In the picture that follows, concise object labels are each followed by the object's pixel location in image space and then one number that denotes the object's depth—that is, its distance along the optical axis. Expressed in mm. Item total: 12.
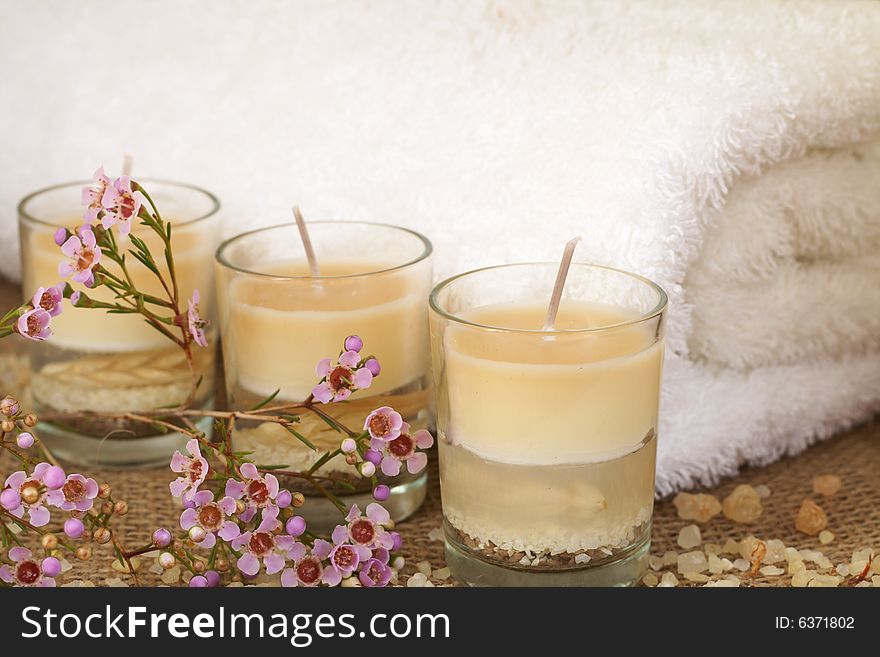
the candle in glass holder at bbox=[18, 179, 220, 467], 805
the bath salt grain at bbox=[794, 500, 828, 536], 724
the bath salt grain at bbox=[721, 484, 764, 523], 745
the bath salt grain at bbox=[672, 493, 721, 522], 743
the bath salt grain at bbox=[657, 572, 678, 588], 667
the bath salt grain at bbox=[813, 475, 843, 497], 777
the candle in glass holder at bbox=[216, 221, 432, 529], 691
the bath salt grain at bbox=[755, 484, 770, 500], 781
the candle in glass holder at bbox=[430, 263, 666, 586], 597
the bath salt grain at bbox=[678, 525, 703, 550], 715
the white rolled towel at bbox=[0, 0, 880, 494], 708
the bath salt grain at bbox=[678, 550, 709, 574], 688
